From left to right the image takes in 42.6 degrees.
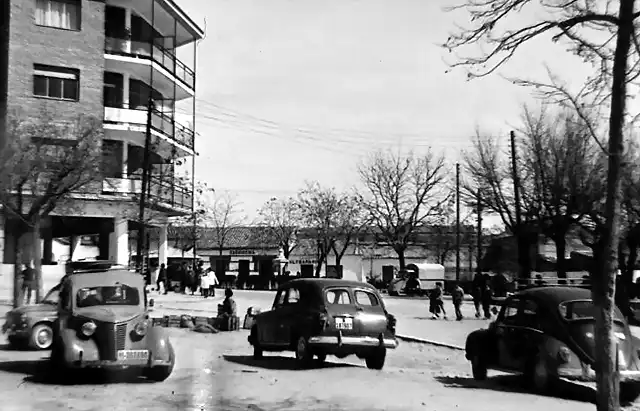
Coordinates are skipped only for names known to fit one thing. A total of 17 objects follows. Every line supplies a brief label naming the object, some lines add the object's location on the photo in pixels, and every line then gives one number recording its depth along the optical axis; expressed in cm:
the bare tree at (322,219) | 6769
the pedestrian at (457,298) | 2909
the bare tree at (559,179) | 3156
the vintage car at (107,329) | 1248
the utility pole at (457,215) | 5328
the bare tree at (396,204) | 6150
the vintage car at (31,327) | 1714
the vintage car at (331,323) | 1487
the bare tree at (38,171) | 2427
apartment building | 3450
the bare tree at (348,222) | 6606
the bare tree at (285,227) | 7581
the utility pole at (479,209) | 4497
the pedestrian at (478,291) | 3059
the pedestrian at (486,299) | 2969
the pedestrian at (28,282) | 2833
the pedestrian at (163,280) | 4187
